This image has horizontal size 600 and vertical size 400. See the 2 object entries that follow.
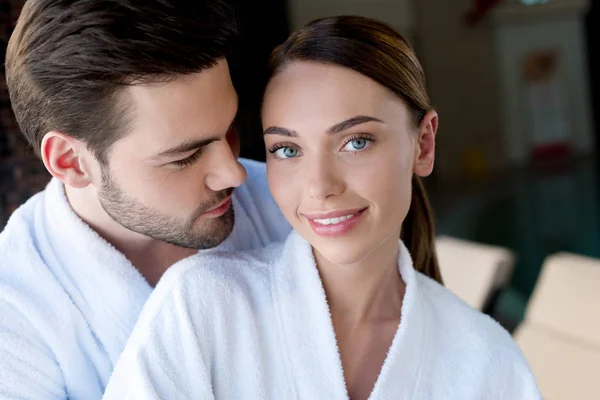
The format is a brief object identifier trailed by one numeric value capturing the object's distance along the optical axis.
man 1.09
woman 1.04
